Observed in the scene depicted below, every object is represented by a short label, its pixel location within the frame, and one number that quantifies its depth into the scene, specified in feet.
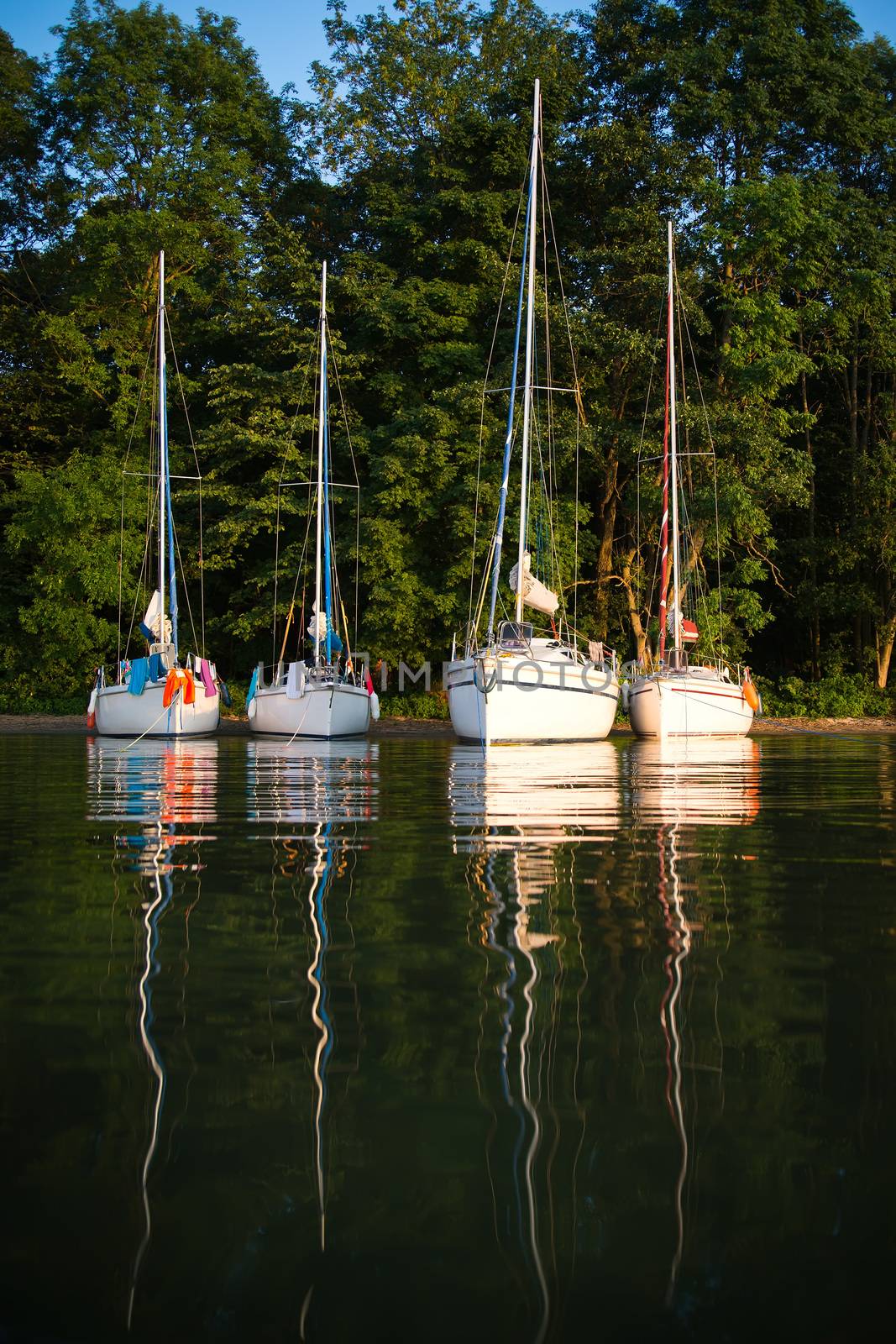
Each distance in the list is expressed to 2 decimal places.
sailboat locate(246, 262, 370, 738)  88.94
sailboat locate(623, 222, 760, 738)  85.71
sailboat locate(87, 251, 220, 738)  91.50
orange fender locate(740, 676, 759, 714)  90.27
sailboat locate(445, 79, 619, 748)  73.56
